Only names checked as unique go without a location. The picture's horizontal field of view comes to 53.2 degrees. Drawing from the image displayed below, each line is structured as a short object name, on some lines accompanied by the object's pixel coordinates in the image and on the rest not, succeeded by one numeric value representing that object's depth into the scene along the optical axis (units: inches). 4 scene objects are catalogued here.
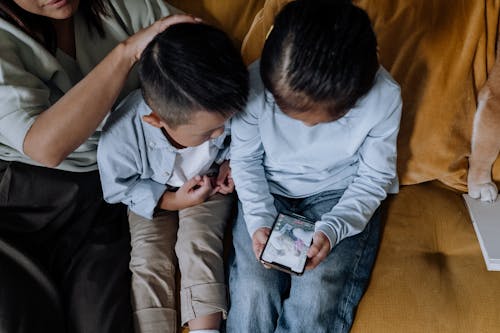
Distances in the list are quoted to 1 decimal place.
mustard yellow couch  38.4
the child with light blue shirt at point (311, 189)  36.8
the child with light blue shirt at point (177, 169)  32.9
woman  35.8
